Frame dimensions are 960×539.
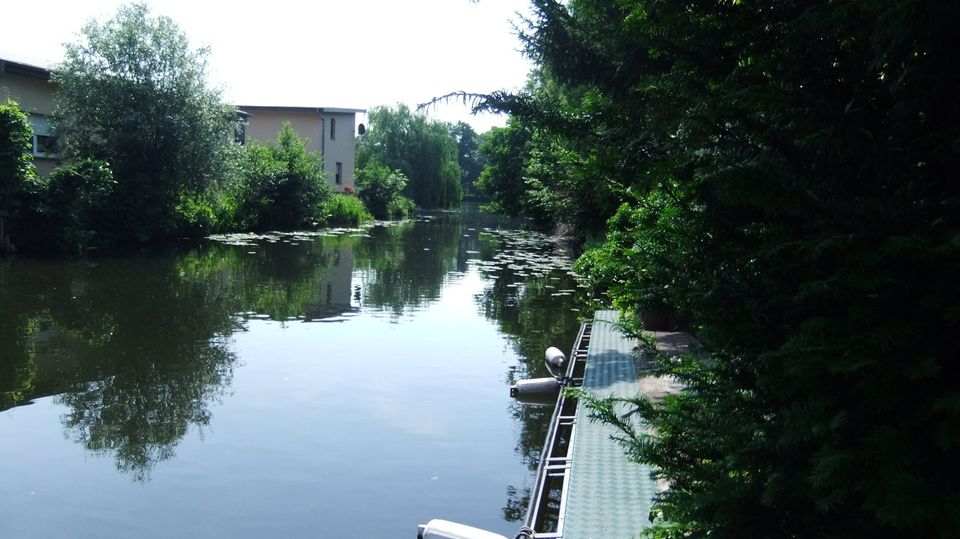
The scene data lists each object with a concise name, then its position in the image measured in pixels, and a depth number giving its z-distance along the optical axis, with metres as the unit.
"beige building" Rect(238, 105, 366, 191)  45.84
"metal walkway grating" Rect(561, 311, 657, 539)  4.39
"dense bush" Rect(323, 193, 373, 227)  42.66
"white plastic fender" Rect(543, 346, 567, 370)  9.64
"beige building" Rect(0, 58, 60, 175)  24.02
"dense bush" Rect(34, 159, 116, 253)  20.89
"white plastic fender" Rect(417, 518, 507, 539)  4.53
